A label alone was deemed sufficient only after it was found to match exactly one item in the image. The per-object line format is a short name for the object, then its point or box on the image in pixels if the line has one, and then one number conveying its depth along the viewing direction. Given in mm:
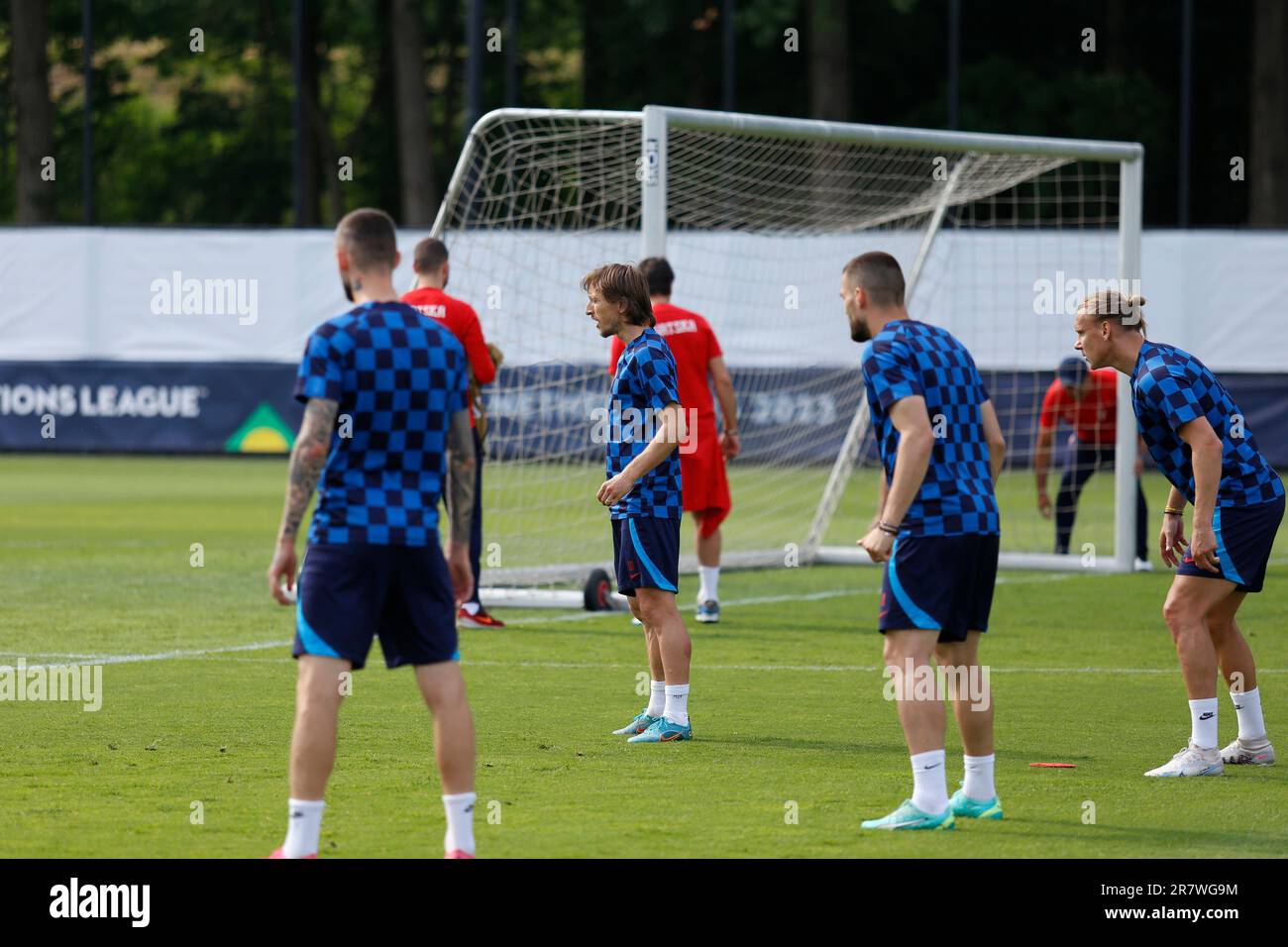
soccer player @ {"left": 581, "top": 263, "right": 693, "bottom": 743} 8203
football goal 14414
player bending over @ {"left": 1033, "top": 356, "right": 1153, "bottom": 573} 16734
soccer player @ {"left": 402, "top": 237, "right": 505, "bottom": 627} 11414
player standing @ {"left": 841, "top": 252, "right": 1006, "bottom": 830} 6555
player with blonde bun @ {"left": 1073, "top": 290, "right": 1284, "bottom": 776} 7543
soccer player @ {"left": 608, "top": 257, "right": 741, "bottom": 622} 11500
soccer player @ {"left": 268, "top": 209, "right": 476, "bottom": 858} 5832
